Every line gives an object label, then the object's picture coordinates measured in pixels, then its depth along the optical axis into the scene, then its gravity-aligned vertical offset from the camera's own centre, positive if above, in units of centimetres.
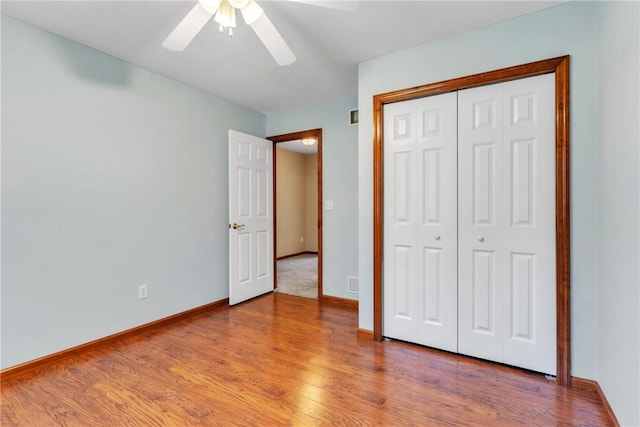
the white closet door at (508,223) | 195 -6
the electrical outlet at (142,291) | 270 -69
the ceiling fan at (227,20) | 156 +102
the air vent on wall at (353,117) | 346 +110
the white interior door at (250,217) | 350 -4
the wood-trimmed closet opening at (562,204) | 186 +6
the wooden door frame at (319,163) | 371 +61
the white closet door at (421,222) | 227 -6
